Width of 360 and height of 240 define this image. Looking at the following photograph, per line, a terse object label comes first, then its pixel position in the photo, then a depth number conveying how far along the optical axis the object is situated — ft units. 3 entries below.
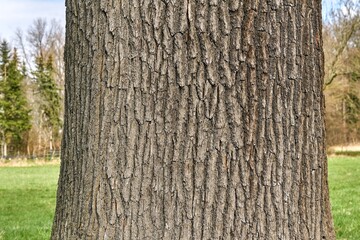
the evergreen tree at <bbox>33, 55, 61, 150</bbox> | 136.56
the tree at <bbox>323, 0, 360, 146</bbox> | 87.20
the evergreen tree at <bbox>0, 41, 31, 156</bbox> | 134.21
